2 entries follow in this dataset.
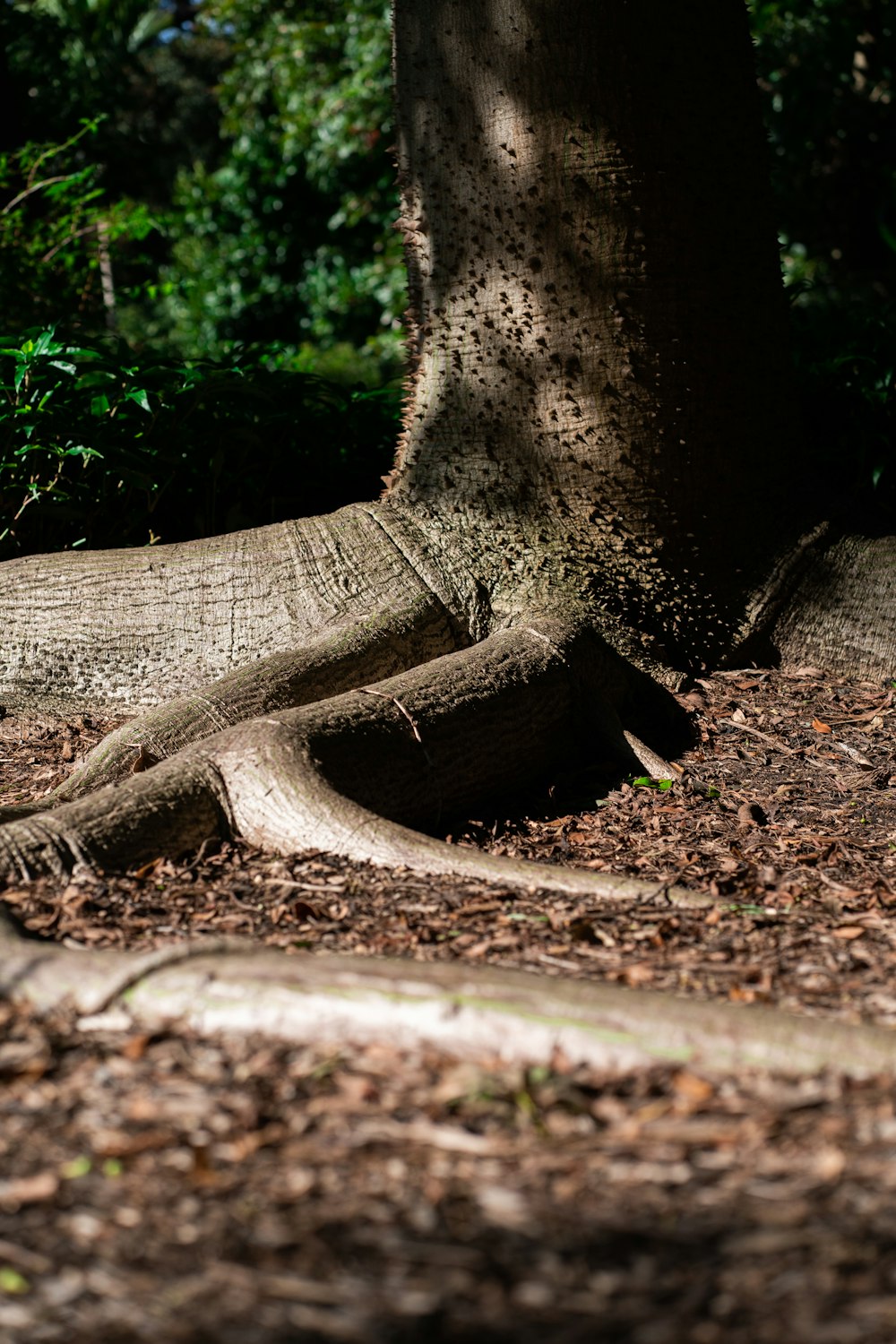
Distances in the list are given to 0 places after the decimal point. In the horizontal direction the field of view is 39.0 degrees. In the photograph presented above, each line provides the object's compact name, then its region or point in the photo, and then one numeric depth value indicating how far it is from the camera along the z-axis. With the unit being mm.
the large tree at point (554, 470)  4703
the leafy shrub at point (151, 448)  5543
